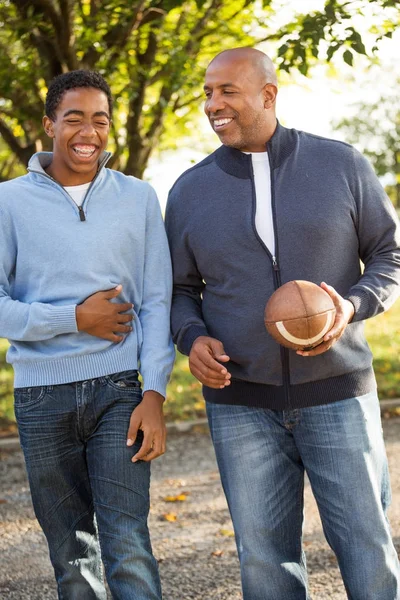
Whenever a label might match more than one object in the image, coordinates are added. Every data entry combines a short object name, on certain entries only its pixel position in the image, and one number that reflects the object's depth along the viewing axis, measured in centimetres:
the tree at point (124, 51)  778
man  323
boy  326
